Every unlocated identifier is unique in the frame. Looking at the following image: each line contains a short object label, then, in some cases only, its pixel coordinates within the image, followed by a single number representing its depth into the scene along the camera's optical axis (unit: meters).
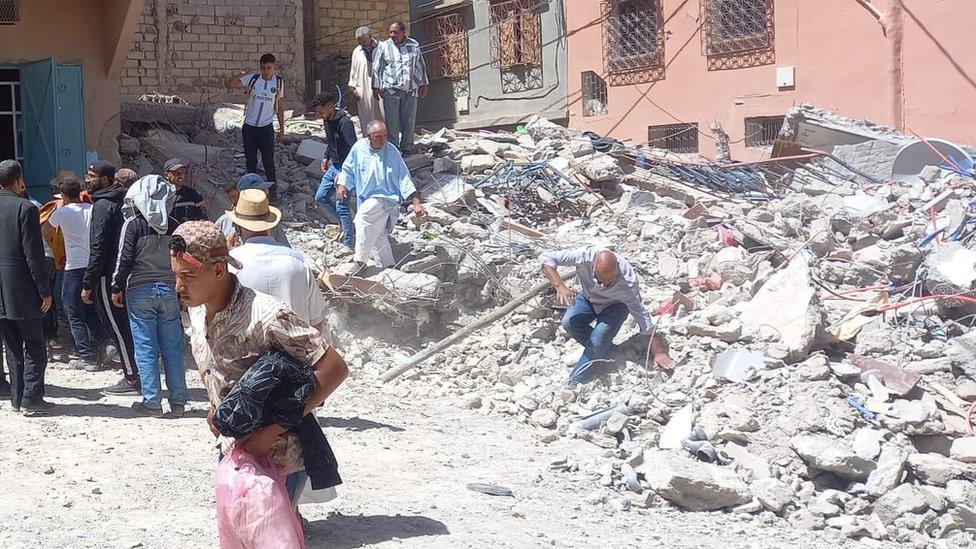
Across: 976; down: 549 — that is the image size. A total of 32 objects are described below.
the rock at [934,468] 6.84
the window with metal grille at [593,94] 18.47
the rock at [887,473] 6.73
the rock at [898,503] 6.55
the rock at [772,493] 6.52
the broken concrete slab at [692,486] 6.32
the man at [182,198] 7.16
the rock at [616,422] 7.44
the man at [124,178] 7.59
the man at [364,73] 12.90
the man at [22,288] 6.67
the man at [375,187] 9.66
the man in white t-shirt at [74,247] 7.99
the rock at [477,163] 13.21
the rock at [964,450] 6.97
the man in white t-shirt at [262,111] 11.70
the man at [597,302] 8.07
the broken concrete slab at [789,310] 7.94
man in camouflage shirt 3.29
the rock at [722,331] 8.31
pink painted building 13.94
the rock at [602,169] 12.96
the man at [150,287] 6.75
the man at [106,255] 7.22
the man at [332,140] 10.75
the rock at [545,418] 7.75
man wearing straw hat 5.06
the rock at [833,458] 6.79
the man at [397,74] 12.75
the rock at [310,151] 13.49
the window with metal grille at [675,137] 16.89
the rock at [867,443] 6.95
